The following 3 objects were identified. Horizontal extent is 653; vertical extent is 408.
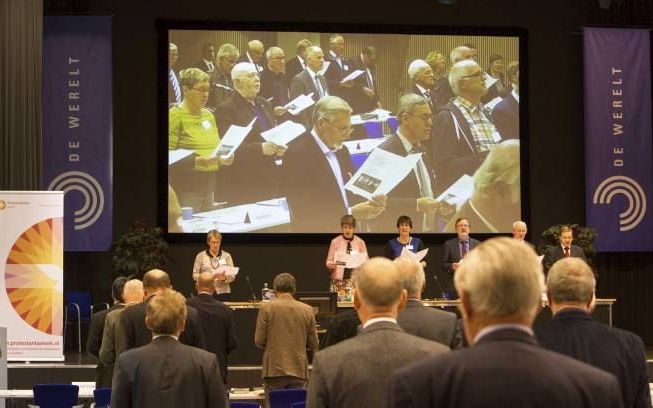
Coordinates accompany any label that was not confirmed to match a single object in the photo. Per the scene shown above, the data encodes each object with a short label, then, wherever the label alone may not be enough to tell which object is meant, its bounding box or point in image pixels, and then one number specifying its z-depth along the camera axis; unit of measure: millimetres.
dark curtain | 12469
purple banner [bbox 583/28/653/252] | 14273
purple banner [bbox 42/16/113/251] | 13555
